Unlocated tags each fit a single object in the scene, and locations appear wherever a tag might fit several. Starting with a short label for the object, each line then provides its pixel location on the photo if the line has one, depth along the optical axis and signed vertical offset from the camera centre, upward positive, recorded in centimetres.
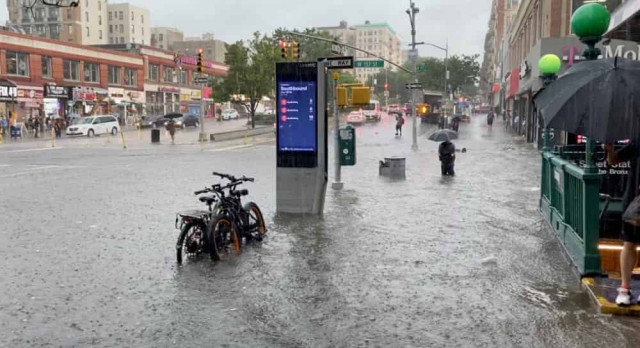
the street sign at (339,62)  1340 +132
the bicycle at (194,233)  806 -149
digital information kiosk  1155 -21
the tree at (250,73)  5525 +453
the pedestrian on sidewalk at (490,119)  5526 +25
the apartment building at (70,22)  12284 +2092
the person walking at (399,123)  4381 -8
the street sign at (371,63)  2191 +220
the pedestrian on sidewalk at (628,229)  577 -101
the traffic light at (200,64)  3478 +337
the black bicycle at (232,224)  824 -147
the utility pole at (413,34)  3297 +477
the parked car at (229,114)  8156 +111
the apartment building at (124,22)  13888 +2299
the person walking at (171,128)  3894 -36
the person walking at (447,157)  1827 -105
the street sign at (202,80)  3650 +253
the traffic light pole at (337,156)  1537 -88
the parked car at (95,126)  4759 -28
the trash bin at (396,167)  1773 -132
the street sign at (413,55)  3288 +362
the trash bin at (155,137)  3834 -92
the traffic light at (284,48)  3108 +379
